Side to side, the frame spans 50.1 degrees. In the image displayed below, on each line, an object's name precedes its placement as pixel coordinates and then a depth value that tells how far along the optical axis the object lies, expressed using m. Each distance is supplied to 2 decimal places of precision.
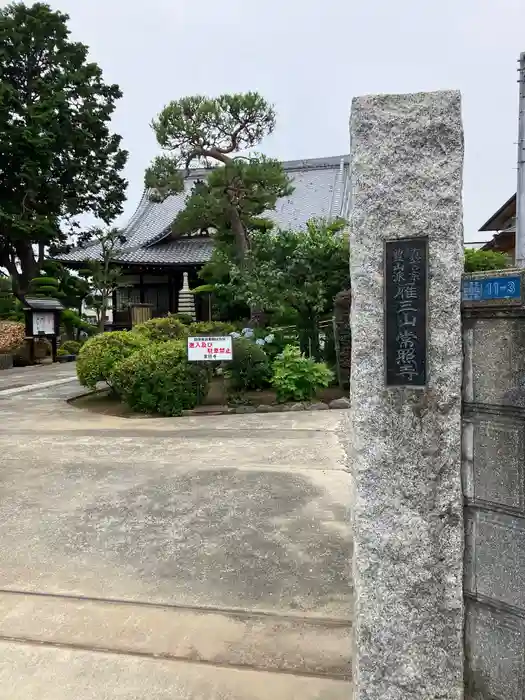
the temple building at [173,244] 21.44
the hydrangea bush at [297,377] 9.28
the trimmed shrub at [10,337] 18.09
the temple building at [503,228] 12.84
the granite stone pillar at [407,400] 1.86
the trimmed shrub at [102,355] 9.79
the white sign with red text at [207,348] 8.94
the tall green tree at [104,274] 21.39
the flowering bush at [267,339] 10.42
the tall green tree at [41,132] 21.53
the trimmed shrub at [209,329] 12.03
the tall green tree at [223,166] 13.20
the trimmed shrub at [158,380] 8.97
